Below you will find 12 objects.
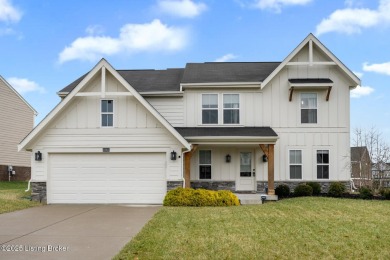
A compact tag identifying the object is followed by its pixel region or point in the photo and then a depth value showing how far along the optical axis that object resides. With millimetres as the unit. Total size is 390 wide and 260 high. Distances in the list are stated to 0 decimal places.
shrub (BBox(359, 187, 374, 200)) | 18266
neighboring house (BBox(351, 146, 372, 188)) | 20688
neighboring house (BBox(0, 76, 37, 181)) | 31125
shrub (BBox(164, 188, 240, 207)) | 15477
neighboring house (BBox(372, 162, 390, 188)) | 19984
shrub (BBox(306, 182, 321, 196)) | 19766
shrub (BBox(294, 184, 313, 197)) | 19219
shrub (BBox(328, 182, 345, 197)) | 19344
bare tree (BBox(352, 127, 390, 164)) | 20266
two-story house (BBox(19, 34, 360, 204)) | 19828
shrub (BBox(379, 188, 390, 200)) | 17984
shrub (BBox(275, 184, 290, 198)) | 19438
